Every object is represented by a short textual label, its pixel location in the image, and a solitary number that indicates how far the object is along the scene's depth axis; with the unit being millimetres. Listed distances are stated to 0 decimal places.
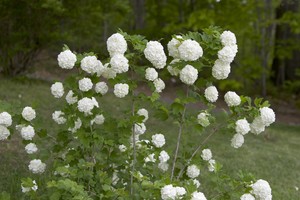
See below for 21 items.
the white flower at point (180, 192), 2732
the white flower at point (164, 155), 3500
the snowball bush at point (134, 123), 2986
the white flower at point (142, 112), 3365
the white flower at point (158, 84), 3311
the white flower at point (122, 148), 3492
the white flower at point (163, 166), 3646
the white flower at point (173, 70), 3242
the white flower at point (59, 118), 3326
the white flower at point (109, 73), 3102
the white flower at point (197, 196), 2730
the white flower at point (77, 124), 3291
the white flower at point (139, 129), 3442
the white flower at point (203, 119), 3272
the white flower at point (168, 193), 2686
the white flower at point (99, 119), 3303
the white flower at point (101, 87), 3217
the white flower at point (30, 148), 3365
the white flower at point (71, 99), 3256
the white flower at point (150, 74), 3096
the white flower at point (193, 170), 3406
